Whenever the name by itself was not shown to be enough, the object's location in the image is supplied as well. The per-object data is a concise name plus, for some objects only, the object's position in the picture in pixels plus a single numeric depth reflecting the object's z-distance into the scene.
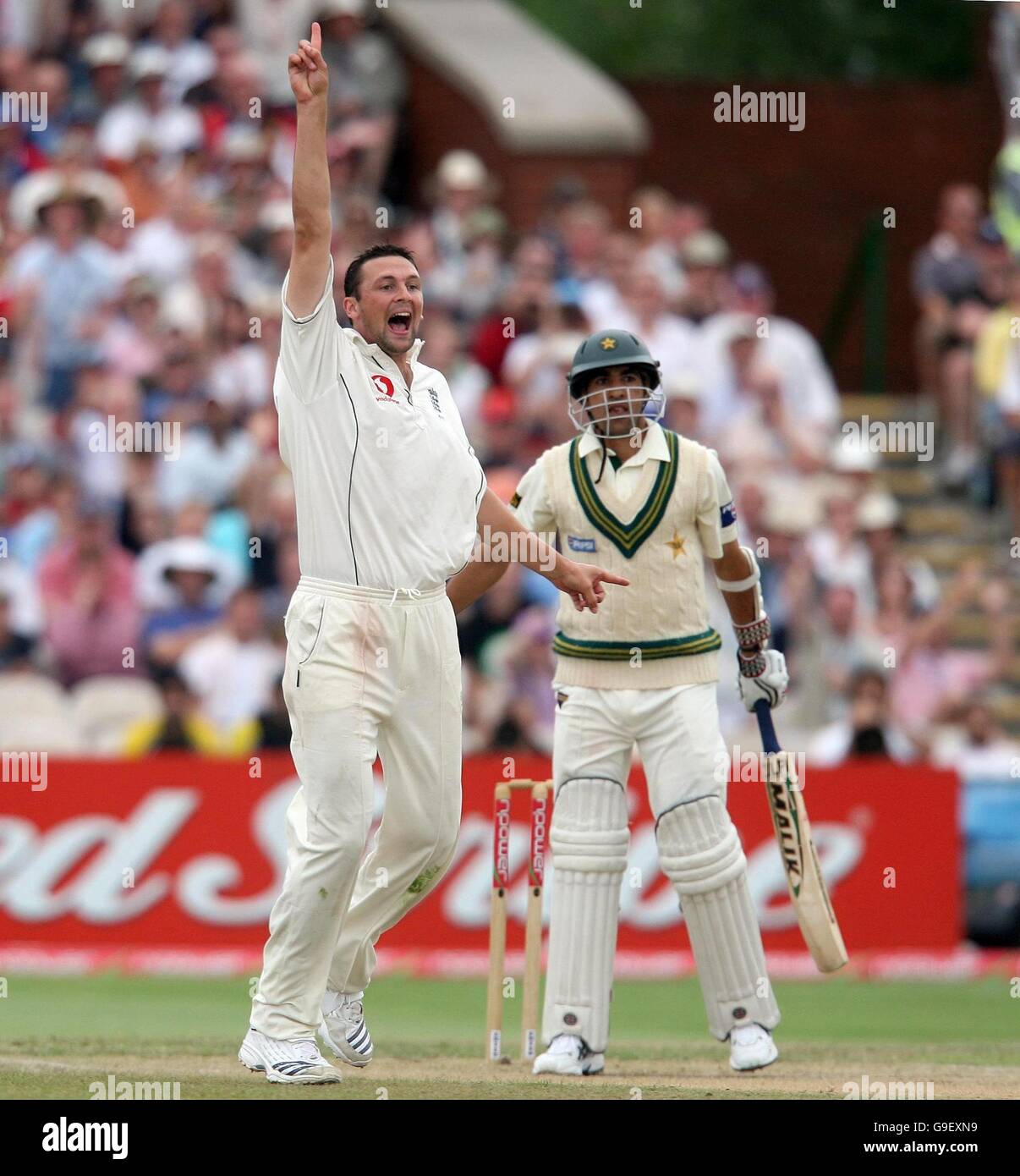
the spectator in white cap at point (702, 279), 17.75
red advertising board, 14.05
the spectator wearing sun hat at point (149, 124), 18.14
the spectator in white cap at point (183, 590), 15.15
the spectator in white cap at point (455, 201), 17.94
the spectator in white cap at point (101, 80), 18.30
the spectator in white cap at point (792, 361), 17.41
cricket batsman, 9.29
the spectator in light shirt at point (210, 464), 15.96
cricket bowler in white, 8.20
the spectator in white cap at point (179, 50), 18.61
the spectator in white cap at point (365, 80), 19.08
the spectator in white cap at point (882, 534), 16.44
